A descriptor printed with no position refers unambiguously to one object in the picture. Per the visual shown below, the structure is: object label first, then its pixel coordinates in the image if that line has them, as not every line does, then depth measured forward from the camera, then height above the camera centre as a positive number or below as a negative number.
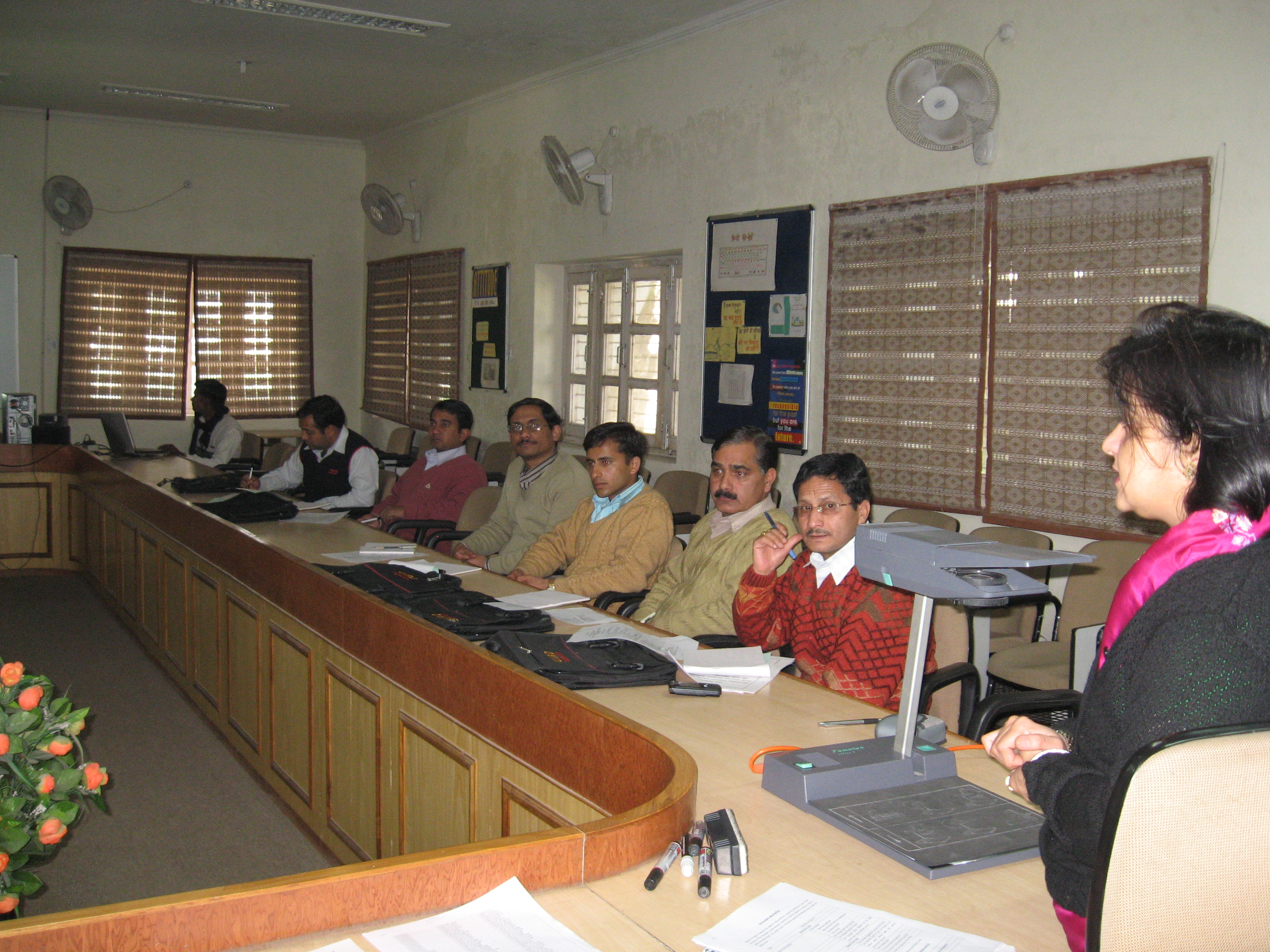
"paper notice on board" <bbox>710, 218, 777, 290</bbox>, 5.48 +0.78
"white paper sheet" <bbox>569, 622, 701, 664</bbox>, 2.55 -0.60
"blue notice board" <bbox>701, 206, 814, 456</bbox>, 5.34 +0.42
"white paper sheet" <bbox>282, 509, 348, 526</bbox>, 4.79 -0.58
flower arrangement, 1.53 -0.58
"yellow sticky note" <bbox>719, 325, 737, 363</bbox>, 5.76 +0.31
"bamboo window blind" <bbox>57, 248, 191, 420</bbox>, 9.03 +0.45
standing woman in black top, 1.03 -0.16
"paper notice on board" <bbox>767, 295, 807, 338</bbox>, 5.32 +0.44
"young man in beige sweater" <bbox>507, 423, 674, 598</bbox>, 3.91 -0.52
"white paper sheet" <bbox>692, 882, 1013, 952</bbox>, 1.22 -0.62
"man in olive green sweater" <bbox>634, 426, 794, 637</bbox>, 3.36 -0.44
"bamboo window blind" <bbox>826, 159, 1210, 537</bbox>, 3.90 +0.35
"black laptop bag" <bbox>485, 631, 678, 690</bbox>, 2.28 -0.59
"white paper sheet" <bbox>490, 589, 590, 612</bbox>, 3.11 -0.61
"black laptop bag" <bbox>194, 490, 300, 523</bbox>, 4.68 -0.54
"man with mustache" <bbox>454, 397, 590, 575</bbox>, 4.74 -0.43
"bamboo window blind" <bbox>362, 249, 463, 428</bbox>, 8.60 +0.51
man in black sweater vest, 5.95 -0.39
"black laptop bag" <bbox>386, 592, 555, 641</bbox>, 2.68 -0.58
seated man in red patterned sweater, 2.67 -0.52
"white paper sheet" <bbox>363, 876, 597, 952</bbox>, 1.15 -0.59
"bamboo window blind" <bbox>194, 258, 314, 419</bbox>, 9.55 +0.53
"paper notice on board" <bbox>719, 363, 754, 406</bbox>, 5.66 +0.10
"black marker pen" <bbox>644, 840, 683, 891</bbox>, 1.34 -0.60
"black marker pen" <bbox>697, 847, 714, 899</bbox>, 1.34 -0.61
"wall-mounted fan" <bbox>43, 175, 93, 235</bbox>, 8.58 +1.48
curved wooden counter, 1.15 -0.69
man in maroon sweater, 5.62 -0.44
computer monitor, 7.23 -0.34
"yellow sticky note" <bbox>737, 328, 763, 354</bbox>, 5.58 +0.33
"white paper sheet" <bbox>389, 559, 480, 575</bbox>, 3.67 -0.61
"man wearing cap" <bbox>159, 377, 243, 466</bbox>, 7.95 -0.30
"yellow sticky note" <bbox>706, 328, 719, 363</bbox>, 5.89 +0.32
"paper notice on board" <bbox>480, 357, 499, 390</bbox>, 7.97 +0.17
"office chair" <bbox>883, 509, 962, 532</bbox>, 4.50 -0.48
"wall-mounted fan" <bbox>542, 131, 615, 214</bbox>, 6.52 +1.41
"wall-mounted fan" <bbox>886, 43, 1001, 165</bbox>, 4.05 +1.21
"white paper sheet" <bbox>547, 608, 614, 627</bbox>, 2.95 -0.62
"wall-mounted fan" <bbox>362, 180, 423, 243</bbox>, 8.59 +1.49
